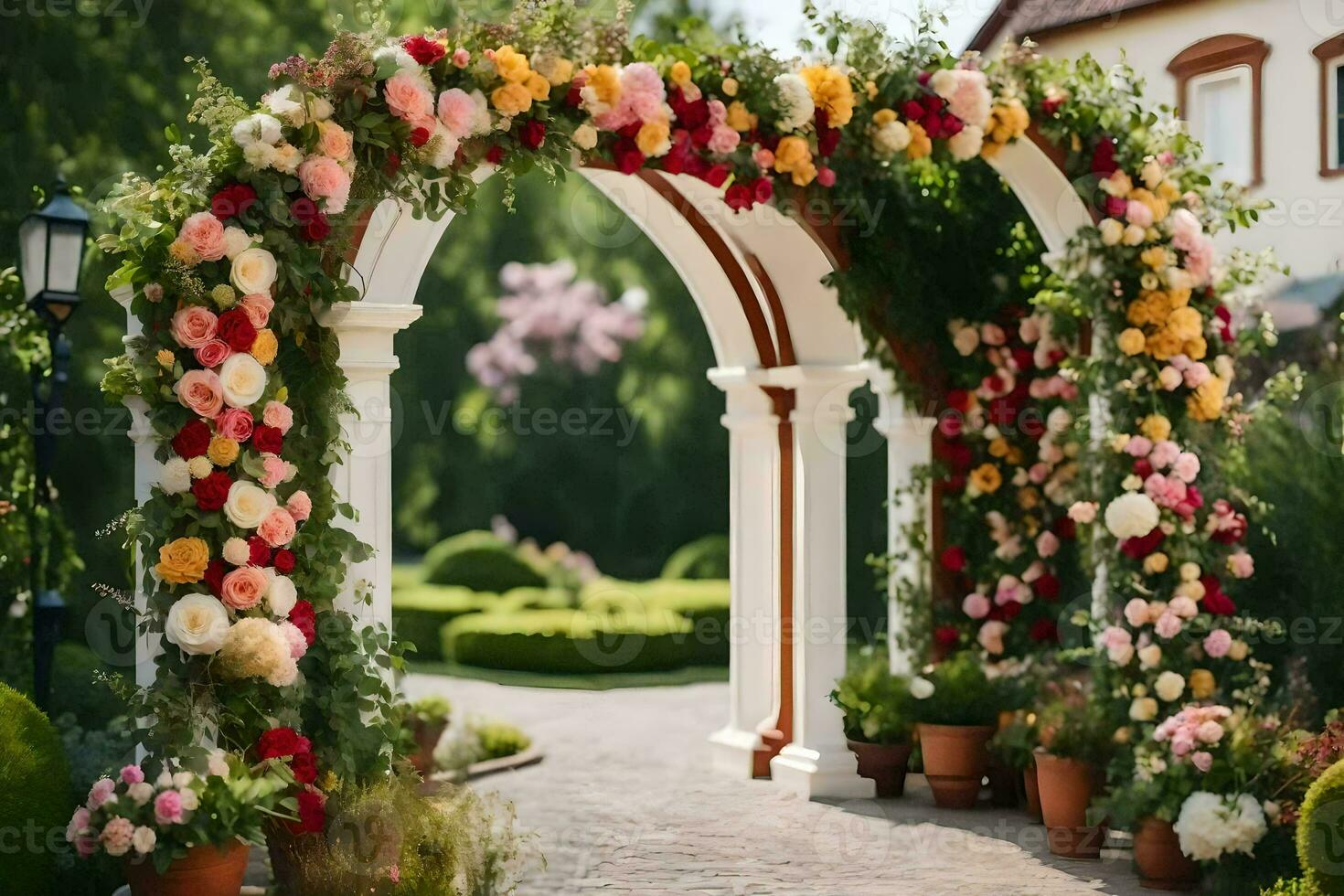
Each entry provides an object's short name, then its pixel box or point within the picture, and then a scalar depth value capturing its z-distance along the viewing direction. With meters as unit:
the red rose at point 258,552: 5.55
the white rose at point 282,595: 5.53
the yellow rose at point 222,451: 5.45
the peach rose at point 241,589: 5.42
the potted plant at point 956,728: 8.30
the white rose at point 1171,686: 6.79
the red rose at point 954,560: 8.69
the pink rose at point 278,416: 5.58
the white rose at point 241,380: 5.44
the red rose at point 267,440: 5.56
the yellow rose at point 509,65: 5.89
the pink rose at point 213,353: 5.42
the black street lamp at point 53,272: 7.45
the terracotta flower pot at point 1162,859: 6.61
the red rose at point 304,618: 5.66
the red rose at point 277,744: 5.43
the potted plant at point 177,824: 5.14
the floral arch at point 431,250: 5.48
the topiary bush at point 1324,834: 5.30
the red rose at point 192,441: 5.43
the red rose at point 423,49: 5.83
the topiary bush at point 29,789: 5.48
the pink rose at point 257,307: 5.52
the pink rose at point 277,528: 5.54
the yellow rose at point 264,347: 5.54
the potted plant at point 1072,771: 7.15
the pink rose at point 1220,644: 6.86
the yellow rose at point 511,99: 5.89
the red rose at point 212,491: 5.45
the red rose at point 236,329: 5.46
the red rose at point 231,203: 5.54
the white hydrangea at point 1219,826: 6.26
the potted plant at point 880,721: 8.49
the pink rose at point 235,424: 5.45
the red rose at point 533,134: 6.06
